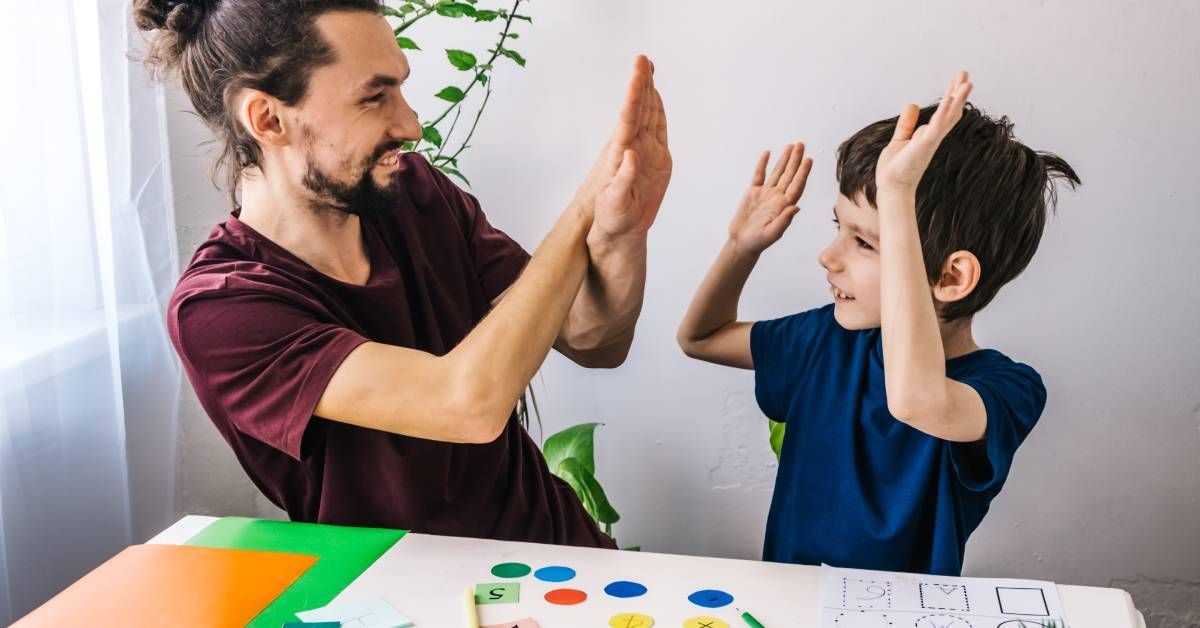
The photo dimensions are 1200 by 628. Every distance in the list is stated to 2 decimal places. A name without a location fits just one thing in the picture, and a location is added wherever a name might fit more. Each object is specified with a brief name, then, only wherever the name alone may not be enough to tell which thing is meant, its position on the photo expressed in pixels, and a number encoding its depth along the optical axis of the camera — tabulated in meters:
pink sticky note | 1.02
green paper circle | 1.12
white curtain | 1.58
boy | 1.13
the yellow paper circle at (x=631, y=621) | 1.02
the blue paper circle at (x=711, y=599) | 1.05
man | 1.18
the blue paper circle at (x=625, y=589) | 1.08
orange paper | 1.05
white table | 1.03
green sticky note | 1.07
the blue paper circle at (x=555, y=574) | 1.11
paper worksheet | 1.01
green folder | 1.08
